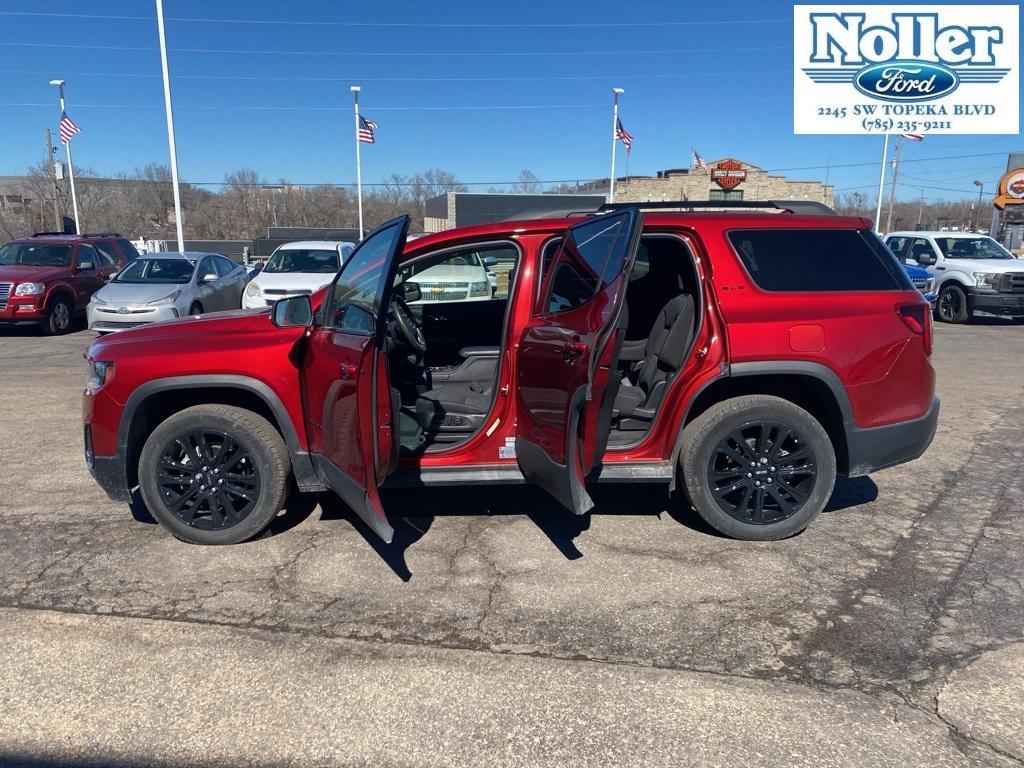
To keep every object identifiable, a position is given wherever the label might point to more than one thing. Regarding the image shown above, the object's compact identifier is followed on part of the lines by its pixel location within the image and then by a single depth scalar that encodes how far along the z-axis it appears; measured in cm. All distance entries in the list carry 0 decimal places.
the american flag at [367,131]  3030
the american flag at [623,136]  3238
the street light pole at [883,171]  2956
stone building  4397
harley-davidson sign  3822
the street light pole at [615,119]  3311
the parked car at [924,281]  1555
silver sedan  1184
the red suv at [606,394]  391
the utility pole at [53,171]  4188
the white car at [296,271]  1258
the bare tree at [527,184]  6155
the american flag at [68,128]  2697
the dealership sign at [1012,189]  2611
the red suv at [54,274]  1303
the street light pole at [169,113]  2019
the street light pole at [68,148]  3008
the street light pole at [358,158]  3453
